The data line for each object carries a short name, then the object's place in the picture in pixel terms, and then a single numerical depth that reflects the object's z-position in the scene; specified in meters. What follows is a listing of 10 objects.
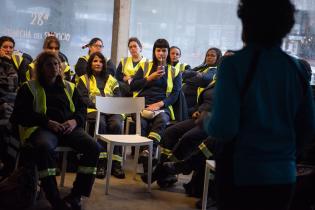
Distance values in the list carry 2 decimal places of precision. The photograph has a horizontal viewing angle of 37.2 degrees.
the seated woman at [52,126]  3.26
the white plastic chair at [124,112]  3.88
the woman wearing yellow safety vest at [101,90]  4.45
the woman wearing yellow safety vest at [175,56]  5.80
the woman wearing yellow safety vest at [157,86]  4.67
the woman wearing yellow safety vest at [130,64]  5.44
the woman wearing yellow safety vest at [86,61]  5.26
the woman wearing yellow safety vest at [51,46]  4.81
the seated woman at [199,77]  4.97
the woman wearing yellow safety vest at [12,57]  5.02
